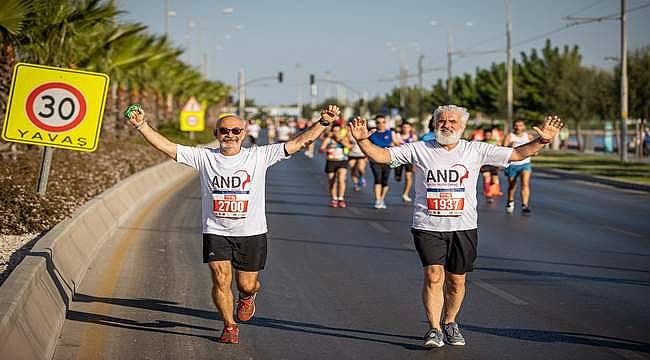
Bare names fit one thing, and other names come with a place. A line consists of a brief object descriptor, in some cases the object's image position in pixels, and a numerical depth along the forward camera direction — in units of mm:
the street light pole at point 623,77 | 36875
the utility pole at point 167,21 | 55531
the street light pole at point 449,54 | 70375
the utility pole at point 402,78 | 95312
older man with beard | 7734
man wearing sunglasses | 7809
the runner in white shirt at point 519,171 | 19141
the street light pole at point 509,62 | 50969
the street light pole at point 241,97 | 115538
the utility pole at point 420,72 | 87125
